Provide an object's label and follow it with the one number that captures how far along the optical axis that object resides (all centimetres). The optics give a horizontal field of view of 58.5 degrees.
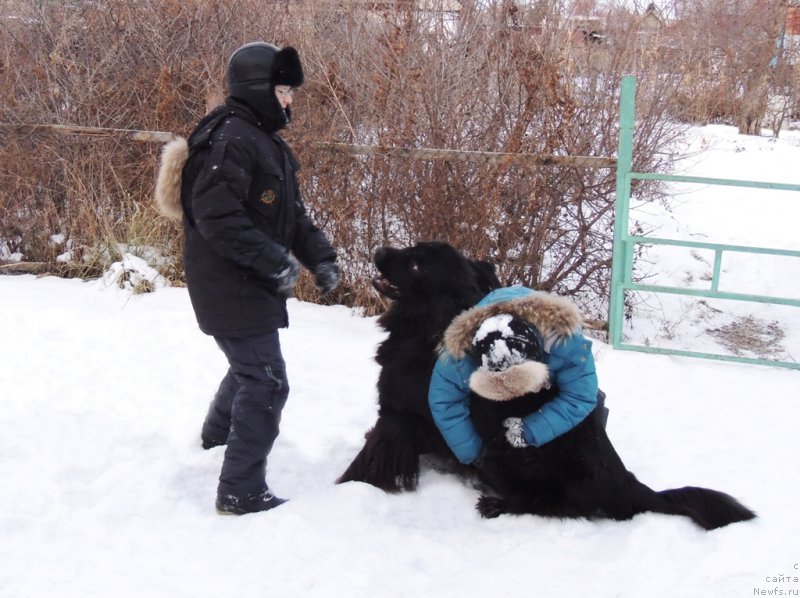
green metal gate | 454
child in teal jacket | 248
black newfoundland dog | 267
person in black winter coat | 248
